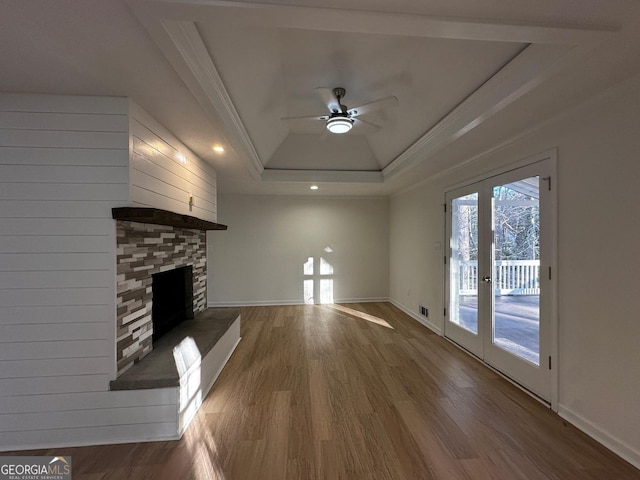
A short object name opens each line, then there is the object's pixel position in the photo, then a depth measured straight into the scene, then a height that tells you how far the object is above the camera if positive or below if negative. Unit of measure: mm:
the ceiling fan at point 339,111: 2371 +1169
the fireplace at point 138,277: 1966 -292
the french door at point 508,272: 2355 -321
